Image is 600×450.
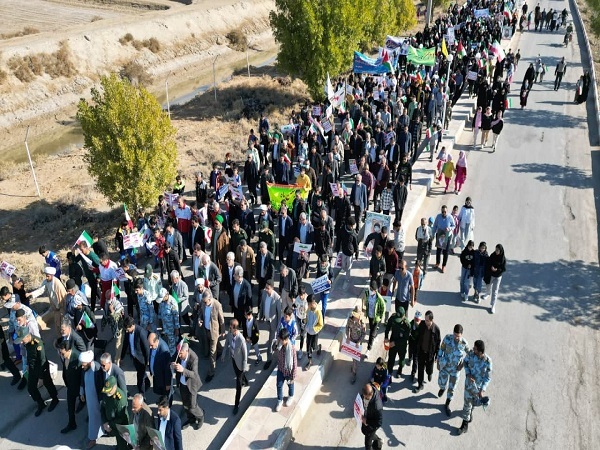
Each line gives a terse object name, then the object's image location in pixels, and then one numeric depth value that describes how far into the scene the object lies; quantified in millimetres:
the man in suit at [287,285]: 9016
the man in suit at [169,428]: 6465
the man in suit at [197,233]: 11225
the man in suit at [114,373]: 7027
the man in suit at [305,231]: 10714
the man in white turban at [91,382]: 7229
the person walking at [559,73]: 23659
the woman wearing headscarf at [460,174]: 14261
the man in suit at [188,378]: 7176
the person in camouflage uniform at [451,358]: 7625
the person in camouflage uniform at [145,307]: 8730
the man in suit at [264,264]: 9836
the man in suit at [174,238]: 10648
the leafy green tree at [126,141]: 13117
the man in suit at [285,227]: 11086
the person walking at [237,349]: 7711
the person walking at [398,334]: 8117
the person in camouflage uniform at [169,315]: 8414
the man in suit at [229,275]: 9445
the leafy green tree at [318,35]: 23859
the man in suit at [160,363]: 7492
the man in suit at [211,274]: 9381
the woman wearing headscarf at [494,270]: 9891
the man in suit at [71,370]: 7441
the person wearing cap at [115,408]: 6852
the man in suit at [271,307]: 8648
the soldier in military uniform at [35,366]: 7719
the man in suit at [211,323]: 8398
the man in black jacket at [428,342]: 7980
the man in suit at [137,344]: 7887
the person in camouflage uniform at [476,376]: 7266
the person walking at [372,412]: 6730
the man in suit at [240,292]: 8867
